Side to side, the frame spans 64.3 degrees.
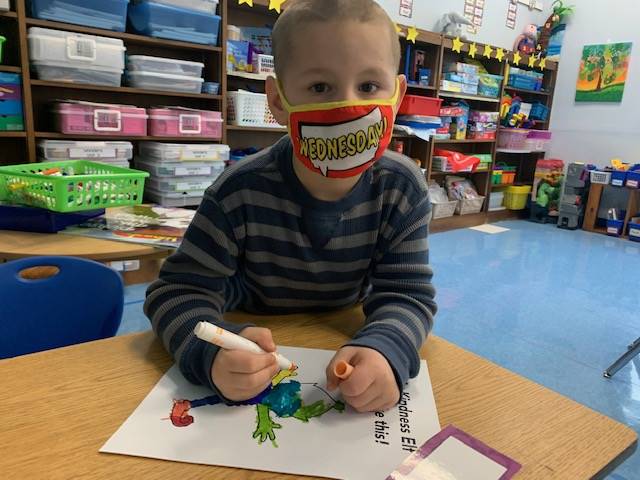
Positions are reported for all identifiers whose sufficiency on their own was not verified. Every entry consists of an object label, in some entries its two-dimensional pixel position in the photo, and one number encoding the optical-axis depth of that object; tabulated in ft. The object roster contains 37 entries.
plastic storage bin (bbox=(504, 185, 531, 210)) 16.34
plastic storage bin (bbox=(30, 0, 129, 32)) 7.22
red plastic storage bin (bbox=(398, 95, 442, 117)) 12.06
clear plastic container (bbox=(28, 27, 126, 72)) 7.16
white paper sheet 1.58
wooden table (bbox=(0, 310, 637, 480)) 1.55
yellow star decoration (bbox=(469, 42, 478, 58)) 13.60
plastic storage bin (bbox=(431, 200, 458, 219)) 14.07
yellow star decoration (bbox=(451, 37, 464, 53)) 13.20
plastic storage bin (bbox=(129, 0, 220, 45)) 8.07
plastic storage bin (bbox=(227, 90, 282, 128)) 9.40
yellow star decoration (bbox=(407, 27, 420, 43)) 12.01
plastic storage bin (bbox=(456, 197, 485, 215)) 14.91
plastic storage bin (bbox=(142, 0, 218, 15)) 8.19
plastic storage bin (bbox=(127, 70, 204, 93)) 8.30
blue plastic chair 3.13
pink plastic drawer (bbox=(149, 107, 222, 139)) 8.57
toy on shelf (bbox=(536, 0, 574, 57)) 16.14
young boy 2.11
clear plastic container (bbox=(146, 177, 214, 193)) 8.75
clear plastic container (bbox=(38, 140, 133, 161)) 7.62
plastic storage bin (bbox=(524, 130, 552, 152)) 16.08
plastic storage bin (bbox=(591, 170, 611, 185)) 14.34
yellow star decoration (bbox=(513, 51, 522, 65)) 15.00
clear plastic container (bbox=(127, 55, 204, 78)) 8.22
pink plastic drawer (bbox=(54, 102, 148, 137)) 7.68
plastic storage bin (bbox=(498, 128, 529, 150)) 15.55
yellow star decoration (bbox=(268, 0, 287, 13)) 9.40
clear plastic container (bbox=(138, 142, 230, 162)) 8.60
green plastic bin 4.43
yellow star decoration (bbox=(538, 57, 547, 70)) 16.05
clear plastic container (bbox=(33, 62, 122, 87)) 7.43
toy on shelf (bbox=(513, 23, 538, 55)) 16.03
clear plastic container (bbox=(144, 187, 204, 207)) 8.77
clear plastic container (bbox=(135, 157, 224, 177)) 8.66
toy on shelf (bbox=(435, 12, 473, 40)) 13.35
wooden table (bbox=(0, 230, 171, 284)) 3.94
